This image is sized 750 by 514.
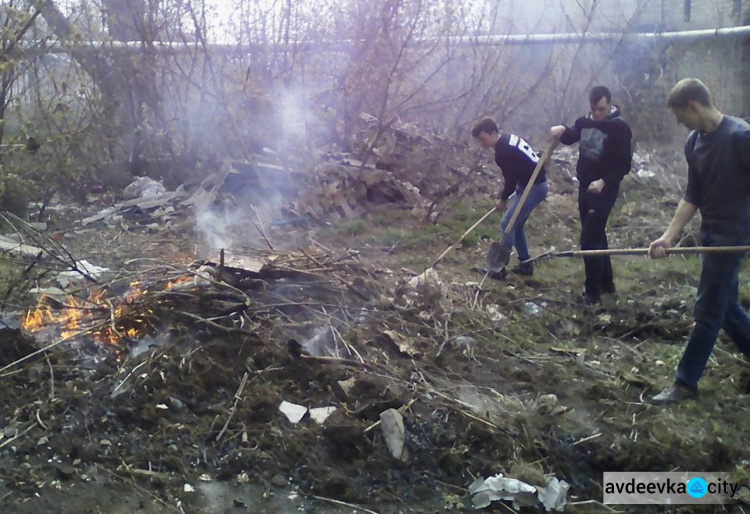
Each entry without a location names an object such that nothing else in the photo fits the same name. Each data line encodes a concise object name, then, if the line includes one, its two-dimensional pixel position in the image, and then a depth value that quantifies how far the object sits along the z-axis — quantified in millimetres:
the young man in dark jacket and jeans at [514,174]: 7102
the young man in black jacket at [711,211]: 4258
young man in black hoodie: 6102
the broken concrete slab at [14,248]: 6005
